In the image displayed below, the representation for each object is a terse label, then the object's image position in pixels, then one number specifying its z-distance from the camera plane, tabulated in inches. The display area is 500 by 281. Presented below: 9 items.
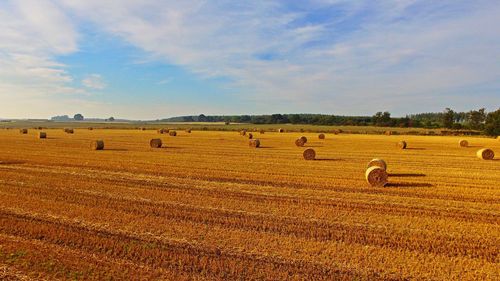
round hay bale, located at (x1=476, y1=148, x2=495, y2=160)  1005.2
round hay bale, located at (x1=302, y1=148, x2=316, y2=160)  933.8
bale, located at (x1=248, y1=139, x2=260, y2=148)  1320.5
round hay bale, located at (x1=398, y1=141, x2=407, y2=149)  1380.4
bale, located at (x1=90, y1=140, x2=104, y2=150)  1159.9
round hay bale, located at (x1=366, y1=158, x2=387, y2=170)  700.7
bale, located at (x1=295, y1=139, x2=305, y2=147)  1408.7
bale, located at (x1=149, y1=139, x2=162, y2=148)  1277.2
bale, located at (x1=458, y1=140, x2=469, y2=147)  1553.2
